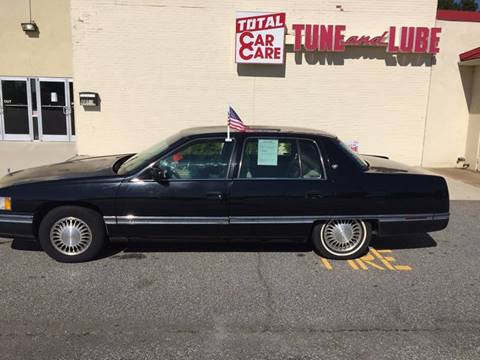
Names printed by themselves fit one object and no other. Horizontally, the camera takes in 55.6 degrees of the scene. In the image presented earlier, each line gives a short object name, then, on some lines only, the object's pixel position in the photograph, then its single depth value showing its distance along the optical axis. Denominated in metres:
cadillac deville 4.82
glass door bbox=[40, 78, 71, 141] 15.52
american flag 5.25
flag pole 5.02
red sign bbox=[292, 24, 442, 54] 11.57
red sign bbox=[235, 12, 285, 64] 11.38
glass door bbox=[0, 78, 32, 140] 15.46
